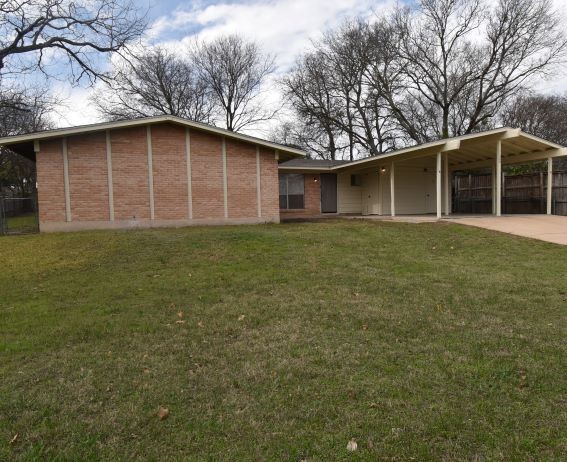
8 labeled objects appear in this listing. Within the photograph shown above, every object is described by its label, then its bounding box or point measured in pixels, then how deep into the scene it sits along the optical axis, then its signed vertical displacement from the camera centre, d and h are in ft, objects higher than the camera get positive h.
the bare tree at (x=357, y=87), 90.89 +28.44
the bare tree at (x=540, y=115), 94.48 +20.71
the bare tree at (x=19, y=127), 67.12 +18.63
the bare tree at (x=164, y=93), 92.41 +28.87
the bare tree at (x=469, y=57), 75.36 +30.02
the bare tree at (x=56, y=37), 56.54 +26.71
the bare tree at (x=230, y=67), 102.01 +36.52
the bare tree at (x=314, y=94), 96.99 +28.03
